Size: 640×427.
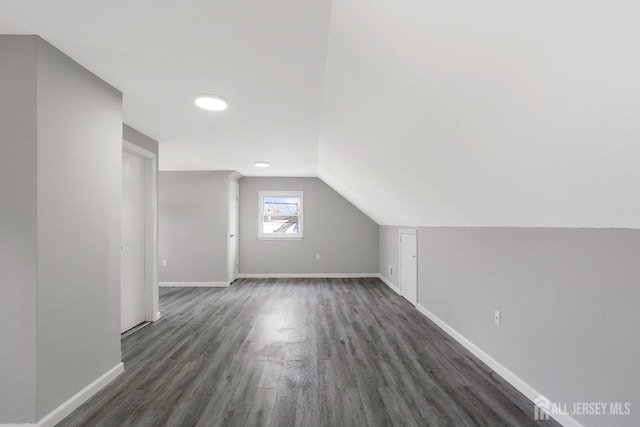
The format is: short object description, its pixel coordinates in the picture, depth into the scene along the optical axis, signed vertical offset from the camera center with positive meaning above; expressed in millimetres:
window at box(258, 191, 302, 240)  6453 -43
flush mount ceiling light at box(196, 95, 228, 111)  2334 +881
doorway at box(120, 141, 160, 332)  3197 -320
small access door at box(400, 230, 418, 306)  4199 -796
